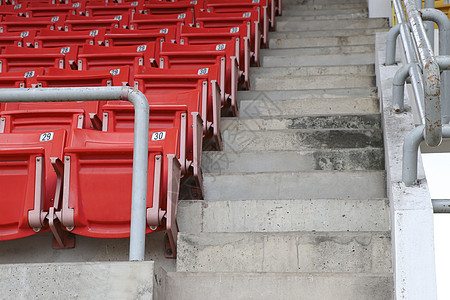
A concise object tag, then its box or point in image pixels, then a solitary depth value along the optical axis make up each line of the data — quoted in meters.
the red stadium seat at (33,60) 9.13
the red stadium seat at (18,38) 10.55
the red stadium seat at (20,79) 7.57
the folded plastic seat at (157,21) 11.22
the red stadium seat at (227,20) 10.66
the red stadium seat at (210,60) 7.99
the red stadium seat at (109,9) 12.71
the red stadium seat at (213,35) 9.64
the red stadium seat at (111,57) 8.80
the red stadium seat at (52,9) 12.89
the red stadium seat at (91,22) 11.62
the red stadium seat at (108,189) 5.16
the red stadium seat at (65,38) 10.31
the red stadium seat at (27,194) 5.15
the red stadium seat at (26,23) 11.92
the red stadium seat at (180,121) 5.98
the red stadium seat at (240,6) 11.82
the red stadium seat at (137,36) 10.02
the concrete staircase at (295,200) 4.25
